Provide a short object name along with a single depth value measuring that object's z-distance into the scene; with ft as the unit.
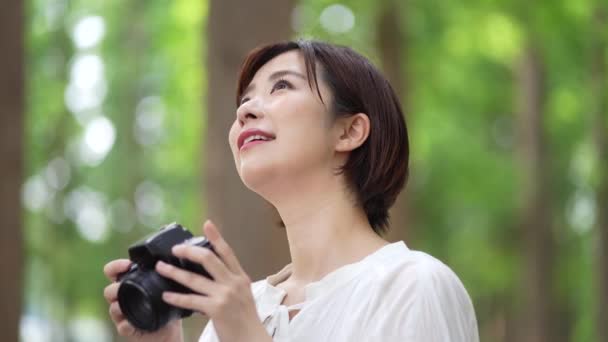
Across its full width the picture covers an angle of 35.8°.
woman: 9.50
